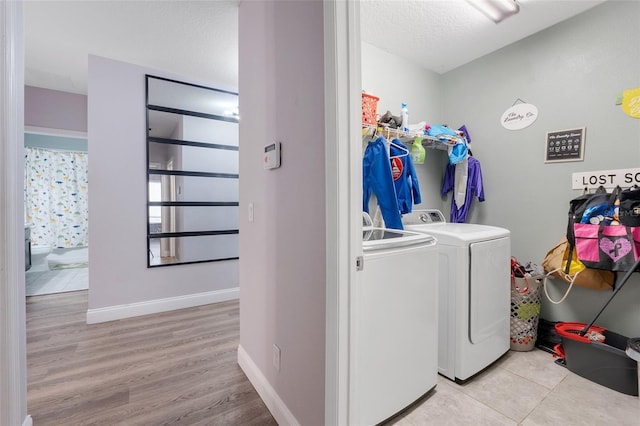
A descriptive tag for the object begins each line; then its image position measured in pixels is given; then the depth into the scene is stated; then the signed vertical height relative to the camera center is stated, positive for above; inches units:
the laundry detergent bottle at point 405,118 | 91.0 +31.1
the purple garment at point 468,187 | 101.2 +9.1
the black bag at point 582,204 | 71.8 +1.9
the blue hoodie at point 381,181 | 76.9 +8.6
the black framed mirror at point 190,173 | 114.0 +17.3
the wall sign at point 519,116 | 91.1 +31.9
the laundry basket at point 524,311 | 80.7 -29.3
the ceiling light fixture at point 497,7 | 75.5 +57.1
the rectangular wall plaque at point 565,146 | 81.6 +19.9
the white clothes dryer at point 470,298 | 64.6 -21.2
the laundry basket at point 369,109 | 79.0 +29.8
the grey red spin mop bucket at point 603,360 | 62.4 -35.8
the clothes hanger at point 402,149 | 86.1 +19.6
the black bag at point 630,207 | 67.0 +0.8
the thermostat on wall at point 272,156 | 54.1 +11.3
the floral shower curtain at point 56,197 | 188.4 +11.1
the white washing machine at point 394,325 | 48.3 -21.7
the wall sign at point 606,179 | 72.3 +8.8
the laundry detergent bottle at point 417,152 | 95.1 +20.5
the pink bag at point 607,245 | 66.4 -8.7
